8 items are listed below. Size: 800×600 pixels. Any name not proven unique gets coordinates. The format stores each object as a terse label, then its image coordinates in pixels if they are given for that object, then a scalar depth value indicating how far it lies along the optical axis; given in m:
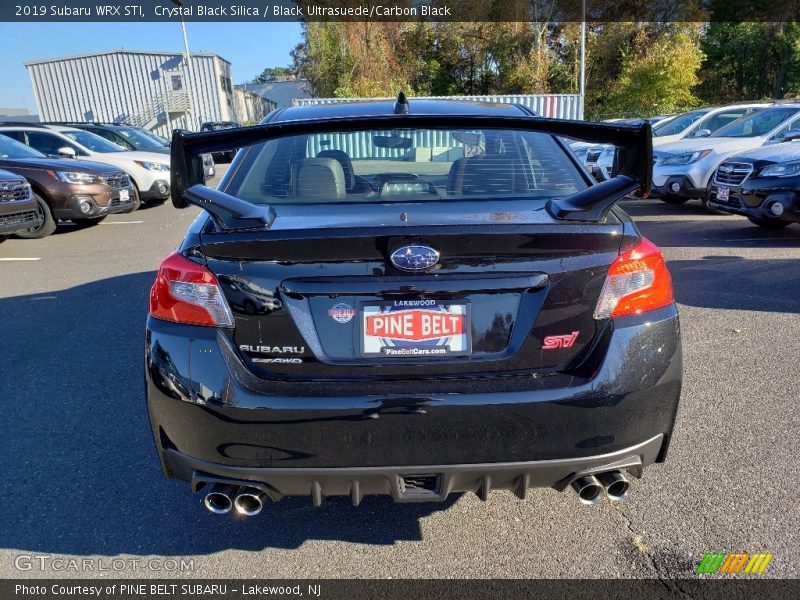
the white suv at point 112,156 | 11.57
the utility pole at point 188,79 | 39.03
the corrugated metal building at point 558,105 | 22.66
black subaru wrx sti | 1.81
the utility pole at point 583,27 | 27.59
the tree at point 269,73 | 102.81
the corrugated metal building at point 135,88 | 39.44
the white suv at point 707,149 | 9.09
